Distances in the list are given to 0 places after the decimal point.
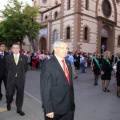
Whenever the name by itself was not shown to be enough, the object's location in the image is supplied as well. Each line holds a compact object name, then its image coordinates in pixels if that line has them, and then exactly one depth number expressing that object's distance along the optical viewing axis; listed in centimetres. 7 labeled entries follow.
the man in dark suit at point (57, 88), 198
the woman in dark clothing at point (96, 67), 703
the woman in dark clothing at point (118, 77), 531
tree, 1976
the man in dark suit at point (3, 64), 436
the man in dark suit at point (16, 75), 356
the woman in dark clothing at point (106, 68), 592
